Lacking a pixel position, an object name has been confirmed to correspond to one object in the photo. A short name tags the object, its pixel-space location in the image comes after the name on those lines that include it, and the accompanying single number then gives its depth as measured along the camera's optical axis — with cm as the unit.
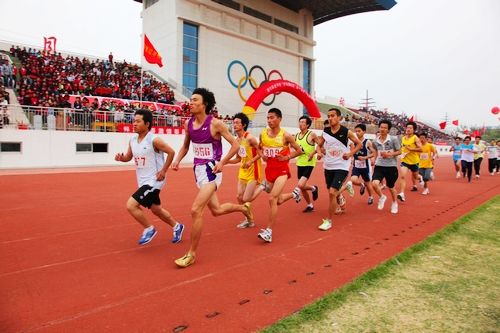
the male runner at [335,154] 631
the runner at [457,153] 1582
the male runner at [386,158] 777
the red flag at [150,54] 2355
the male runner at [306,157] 762
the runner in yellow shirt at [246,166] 635
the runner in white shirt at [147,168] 497
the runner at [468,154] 1459
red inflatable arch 2600
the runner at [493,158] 1884
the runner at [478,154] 1562
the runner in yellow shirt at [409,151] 912
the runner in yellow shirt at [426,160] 1145
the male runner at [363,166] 841
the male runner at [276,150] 599
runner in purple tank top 458
